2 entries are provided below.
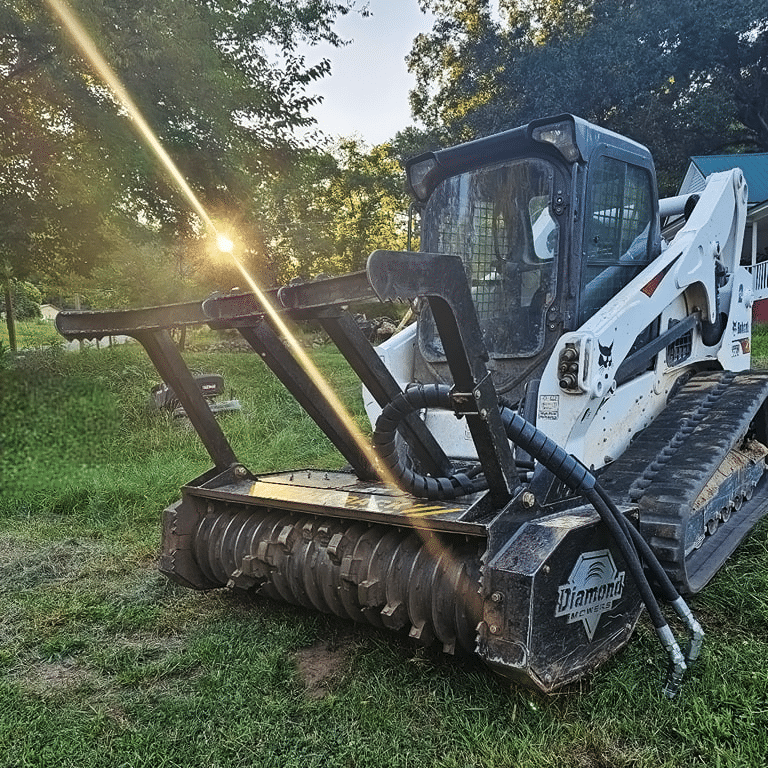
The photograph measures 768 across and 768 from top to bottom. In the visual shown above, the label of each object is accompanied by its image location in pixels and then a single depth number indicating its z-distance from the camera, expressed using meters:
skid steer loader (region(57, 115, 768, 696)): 2.40
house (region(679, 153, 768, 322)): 16.23
